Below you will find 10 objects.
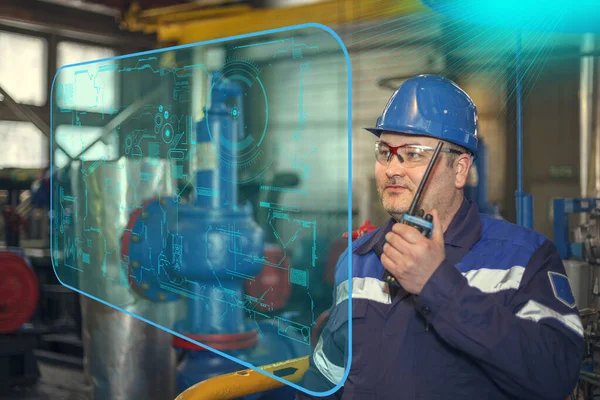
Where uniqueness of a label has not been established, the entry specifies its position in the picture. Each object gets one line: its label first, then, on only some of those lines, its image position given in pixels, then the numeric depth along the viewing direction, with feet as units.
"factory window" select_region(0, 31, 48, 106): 13.58
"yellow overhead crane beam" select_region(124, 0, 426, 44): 13.05
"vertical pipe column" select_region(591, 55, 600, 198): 15.83
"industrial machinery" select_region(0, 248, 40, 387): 11.03
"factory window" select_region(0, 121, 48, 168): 13.33
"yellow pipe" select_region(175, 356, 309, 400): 4.83
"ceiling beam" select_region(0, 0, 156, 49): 12.58
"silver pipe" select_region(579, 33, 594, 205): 16.03
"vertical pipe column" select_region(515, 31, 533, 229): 8.19
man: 3.44
